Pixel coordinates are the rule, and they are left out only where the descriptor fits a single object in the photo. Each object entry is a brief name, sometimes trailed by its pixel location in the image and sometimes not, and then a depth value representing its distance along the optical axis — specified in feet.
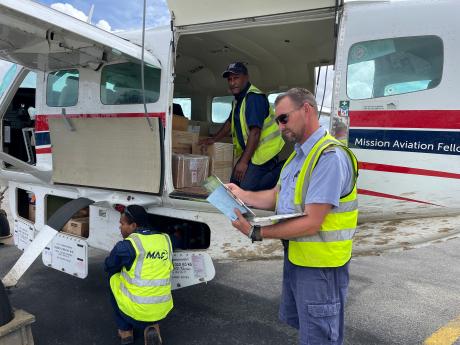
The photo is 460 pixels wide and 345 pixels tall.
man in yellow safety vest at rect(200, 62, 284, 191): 11.52
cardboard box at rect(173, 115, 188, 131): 13.50
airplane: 8.88
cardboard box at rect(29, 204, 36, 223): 15.48
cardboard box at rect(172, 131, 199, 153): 12.82
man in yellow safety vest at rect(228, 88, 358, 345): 6.43
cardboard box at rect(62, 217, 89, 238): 13.41
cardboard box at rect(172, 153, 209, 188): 11.94
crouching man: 10.36
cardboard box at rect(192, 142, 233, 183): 12.91
